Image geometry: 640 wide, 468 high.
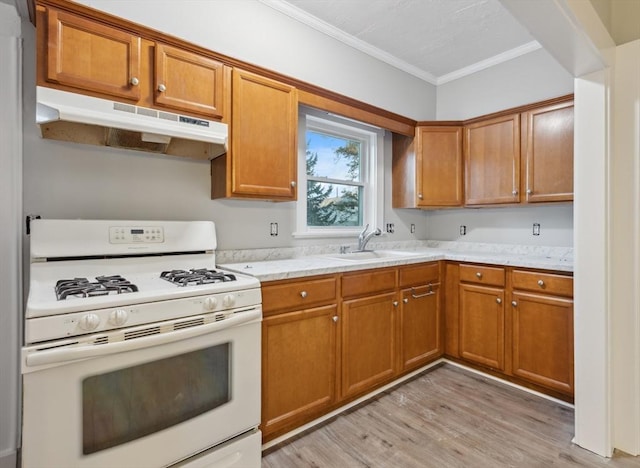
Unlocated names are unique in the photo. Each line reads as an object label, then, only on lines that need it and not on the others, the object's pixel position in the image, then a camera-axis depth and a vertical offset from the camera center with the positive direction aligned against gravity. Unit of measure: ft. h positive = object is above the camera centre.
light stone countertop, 6.53 -0.61
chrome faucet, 9.92 -0.15
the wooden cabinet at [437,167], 10.68 +2.07
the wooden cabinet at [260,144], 6.63 +1.83
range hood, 4.73 +1.64
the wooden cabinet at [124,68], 4.83 +2.65
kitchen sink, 9.24 -0.58
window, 9.10 +1.72
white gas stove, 3.62 -1.44
